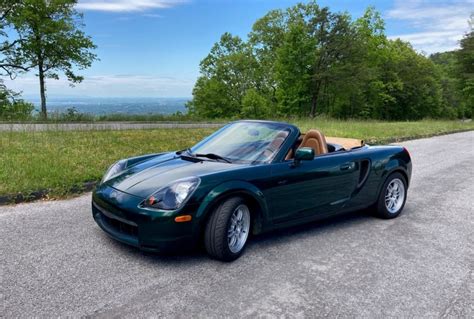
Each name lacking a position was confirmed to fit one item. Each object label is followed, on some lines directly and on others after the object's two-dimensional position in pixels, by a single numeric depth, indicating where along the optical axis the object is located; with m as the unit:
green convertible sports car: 3.44
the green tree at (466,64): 40.38
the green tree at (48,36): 25.75
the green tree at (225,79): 49.41
